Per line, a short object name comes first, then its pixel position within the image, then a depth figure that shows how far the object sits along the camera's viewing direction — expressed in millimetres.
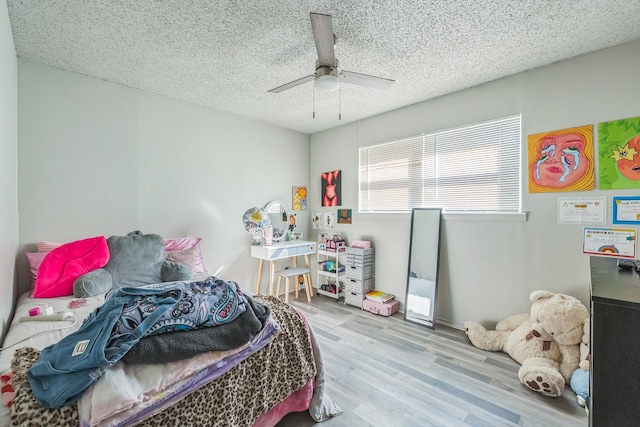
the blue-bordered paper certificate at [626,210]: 1938
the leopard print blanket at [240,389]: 862
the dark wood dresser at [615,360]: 710
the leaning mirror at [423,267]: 2861
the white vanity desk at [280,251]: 3314
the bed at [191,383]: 881
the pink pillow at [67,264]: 1961
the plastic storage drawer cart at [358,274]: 3379
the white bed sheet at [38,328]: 1310
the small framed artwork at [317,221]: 4141
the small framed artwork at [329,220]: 3969
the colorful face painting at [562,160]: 2109
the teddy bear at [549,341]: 1811
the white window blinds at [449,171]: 2531
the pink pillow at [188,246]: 2717
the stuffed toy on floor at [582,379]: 1699
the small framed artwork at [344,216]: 3793
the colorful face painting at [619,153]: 1938
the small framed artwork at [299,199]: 4113
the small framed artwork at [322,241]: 3831
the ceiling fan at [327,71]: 1497
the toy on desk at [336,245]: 3678
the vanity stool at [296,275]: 3420
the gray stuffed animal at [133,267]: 2018
